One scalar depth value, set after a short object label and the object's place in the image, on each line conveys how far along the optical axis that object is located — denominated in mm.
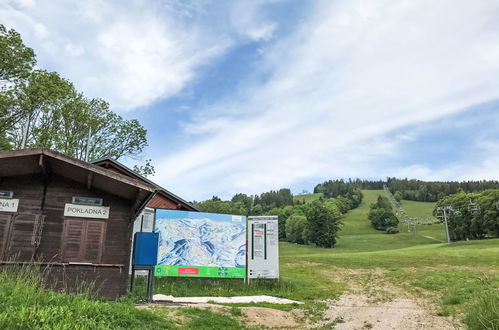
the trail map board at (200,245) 16062
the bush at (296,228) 80000
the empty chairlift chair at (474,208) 59938
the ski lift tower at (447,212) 54672
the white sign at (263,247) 16906
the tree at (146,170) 35500
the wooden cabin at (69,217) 10562
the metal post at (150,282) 11593
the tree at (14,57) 22984
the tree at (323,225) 66312
